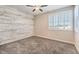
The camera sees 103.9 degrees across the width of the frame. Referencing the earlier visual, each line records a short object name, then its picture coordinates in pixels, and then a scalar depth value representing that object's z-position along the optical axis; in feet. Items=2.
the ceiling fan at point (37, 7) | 8.51
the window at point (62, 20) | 8.55
